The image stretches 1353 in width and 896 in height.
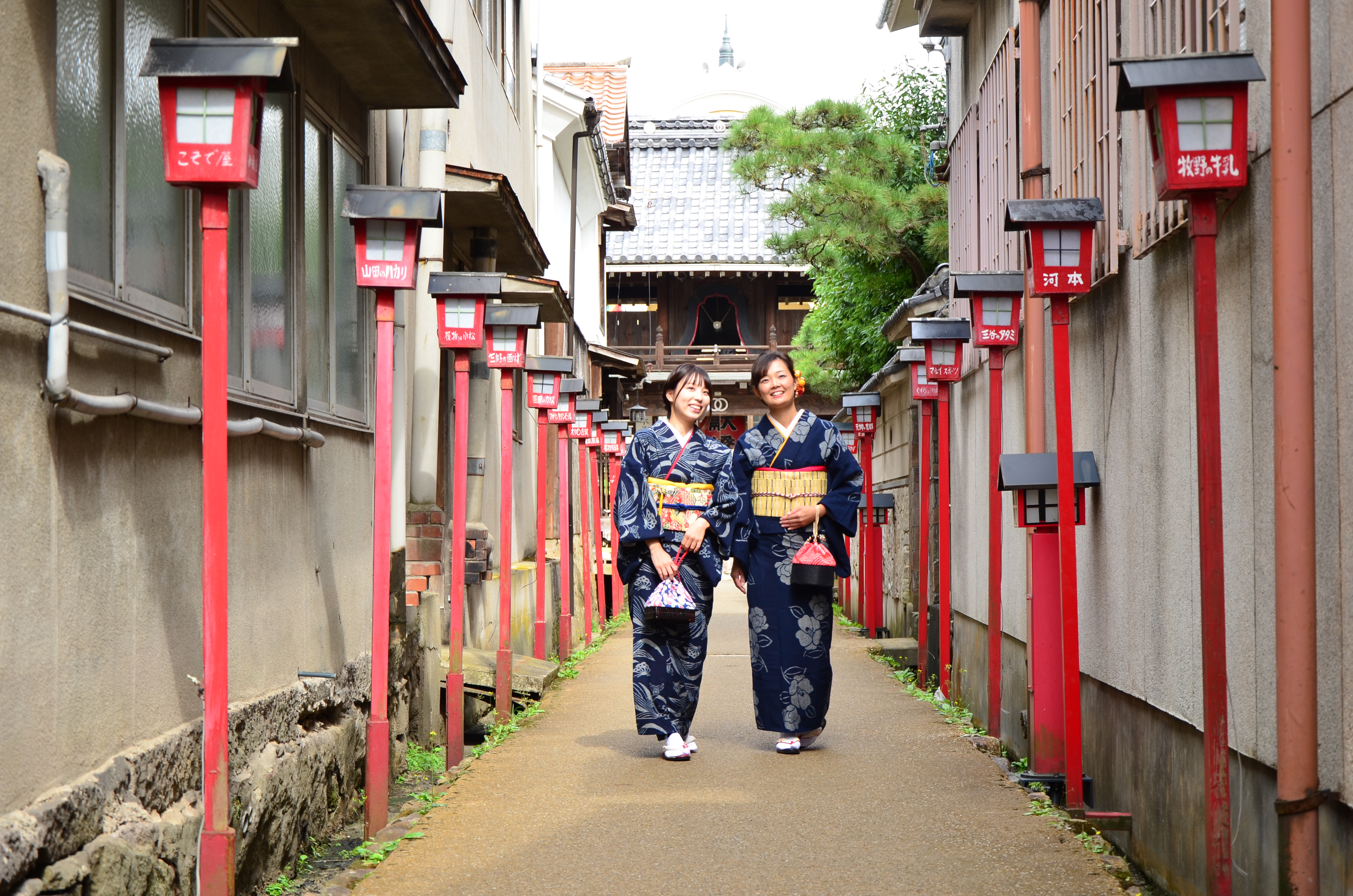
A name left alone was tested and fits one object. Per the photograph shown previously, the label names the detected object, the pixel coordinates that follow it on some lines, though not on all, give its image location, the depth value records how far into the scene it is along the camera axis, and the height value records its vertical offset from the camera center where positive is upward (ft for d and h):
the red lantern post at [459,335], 27.09 +3.17
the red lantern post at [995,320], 27.02 +3.42
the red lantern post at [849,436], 72.02 +3.04
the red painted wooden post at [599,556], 72.64 -3.30
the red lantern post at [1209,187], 14.25 +3.17
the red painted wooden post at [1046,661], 23.50 -2.90
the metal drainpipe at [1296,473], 13.25 +0.18
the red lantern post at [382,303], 20.25 +2.88
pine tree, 57.77 +12.42
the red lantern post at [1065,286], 20.70 +3.11
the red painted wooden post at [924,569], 41.09 -2.37
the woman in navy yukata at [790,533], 26.55 -0.77
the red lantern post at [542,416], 43.24 +2.60
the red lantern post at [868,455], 59.62 +1.74
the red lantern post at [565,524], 50.80 -1.14
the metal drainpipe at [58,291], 12.82 +1.91
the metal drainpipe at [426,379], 33.65 +2.94
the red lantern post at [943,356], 35.22 +3.56
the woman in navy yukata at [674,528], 26.58 -0.67
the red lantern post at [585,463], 57.62 +1.42
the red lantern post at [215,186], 13.76 +3.16
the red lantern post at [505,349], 32.22 +3.46
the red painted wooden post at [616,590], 82.07 -5.97
